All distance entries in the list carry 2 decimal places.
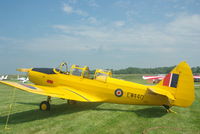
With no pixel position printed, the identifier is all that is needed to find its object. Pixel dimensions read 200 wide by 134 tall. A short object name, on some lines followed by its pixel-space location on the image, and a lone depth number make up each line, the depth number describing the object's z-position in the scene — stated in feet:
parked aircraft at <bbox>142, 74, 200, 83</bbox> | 84.48
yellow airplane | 19.94
